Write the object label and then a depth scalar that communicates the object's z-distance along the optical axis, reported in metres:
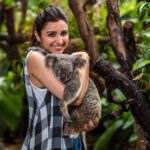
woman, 2.49
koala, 2.43
